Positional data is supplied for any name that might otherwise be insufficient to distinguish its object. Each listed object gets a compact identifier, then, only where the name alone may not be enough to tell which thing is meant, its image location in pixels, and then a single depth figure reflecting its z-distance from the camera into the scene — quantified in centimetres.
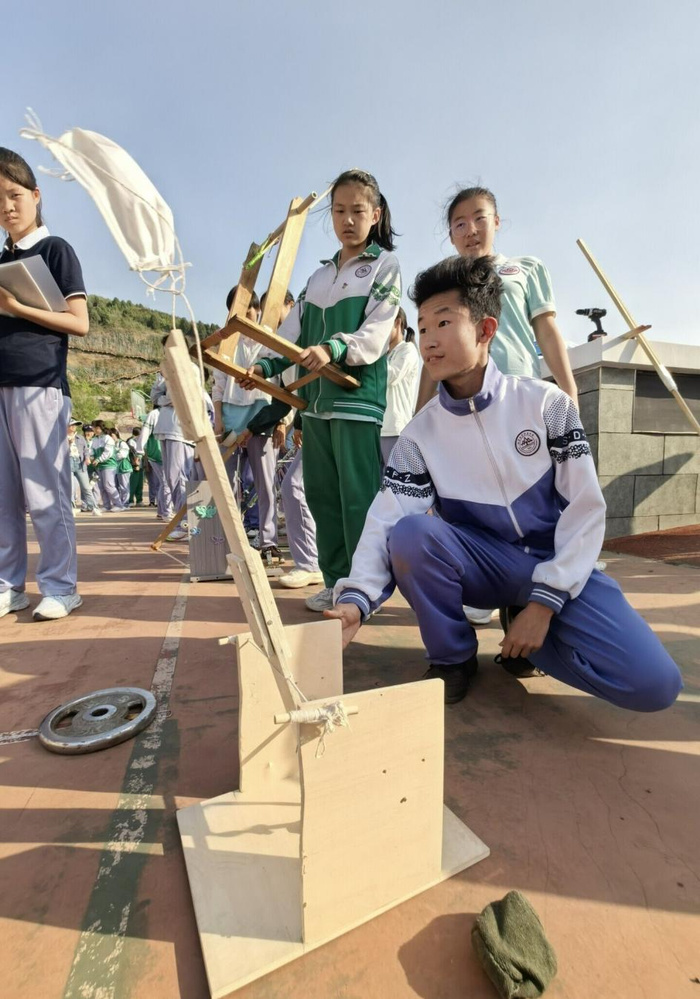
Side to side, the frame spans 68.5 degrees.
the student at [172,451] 503
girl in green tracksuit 210
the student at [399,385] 330
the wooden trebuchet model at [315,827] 71
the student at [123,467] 1121
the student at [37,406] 216
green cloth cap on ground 65
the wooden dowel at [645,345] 411
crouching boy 128
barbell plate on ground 122
